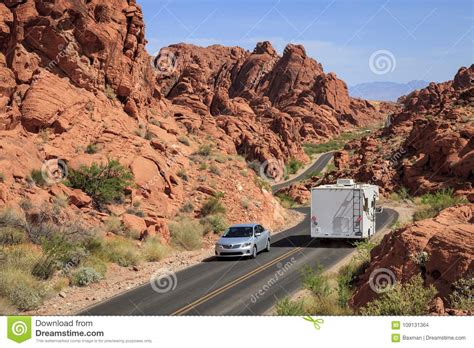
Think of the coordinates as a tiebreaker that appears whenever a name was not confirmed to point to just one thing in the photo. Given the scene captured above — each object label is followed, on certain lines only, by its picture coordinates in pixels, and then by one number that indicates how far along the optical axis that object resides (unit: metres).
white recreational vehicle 24.36
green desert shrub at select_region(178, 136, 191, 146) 36.94
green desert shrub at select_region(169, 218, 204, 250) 24.50
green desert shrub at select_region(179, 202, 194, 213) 28.30
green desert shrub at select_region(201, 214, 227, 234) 27.61
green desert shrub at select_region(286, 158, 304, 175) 85.56
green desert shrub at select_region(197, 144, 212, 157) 36.75
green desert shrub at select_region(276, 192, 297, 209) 48.91
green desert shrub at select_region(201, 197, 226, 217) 29.19
